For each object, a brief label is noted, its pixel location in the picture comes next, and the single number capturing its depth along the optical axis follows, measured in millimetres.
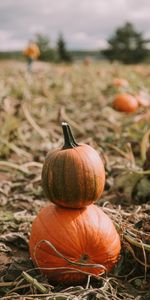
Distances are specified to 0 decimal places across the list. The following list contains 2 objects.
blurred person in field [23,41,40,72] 15777
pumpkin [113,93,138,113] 8859
